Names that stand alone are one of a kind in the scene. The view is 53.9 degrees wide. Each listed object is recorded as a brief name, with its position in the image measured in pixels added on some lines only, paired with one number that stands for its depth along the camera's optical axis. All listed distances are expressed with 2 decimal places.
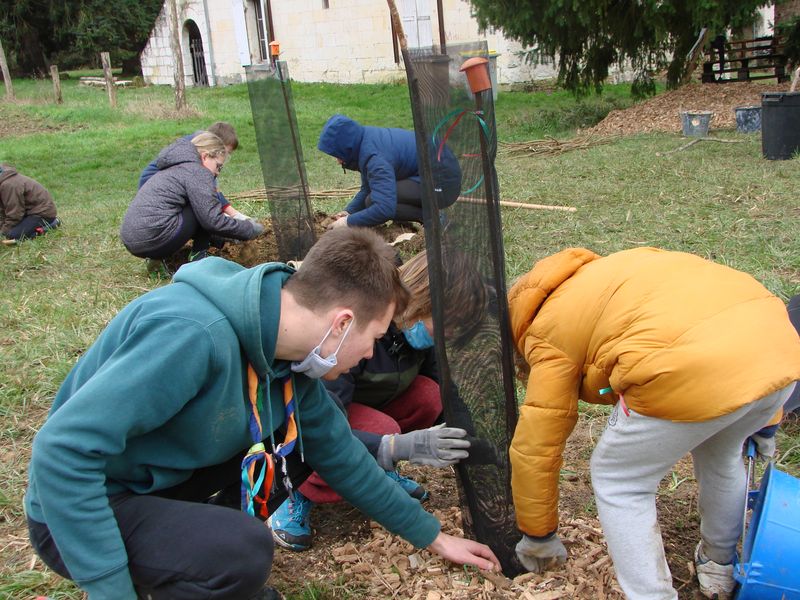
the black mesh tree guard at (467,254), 2.06
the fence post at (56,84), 18.40
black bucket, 7.64
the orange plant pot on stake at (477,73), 1.95
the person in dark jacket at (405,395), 2.17
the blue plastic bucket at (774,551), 1.84
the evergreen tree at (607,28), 10.66
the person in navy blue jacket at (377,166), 5.17
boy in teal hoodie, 1.53
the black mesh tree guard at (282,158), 5.58
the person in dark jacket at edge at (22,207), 7.01
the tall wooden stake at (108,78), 17.34
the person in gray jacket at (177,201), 5.39
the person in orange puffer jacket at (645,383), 1.70
